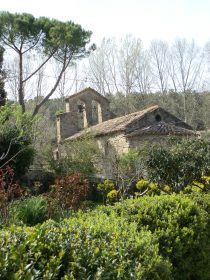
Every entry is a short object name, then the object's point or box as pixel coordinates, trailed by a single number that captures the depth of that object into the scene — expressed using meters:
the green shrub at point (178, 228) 4.30
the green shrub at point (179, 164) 9.47
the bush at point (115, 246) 2.54
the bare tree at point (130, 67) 34.94
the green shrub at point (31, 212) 9.04
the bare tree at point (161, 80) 36.44
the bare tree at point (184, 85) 35.88
